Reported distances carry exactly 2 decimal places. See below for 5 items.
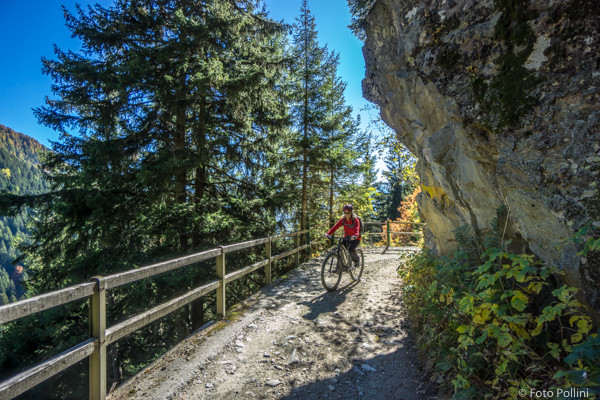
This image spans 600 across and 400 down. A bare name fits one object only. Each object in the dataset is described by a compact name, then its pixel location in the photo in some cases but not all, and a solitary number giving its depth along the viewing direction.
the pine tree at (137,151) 7.77
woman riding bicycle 7.18
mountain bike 6.70
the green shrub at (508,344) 1.89
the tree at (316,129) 12.86
